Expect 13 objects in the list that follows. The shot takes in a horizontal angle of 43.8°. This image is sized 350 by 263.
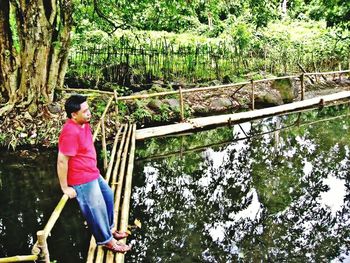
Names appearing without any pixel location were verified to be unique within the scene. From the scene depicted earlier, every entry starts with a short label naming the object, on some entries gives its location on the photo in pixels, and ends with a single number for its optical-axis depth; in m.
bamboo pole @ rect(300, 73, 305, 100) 13.30
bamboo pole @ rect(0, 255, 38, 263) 2.38
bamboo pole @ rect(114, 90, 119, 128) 9.62
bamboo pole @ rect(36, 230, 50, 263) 2.58
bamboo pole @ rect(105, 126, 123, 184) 6.06
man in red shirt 3.47
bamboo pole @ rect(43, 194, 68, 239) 2.76
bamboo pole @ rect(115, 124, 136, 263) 4.23
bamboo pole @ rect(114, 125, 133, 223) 5.14
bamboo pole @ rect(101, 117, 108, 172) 6.92
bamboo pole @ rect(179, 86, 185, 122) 10.32
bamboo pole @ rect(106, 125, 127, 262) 4.05
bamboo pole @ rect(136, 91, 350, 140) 9.86
